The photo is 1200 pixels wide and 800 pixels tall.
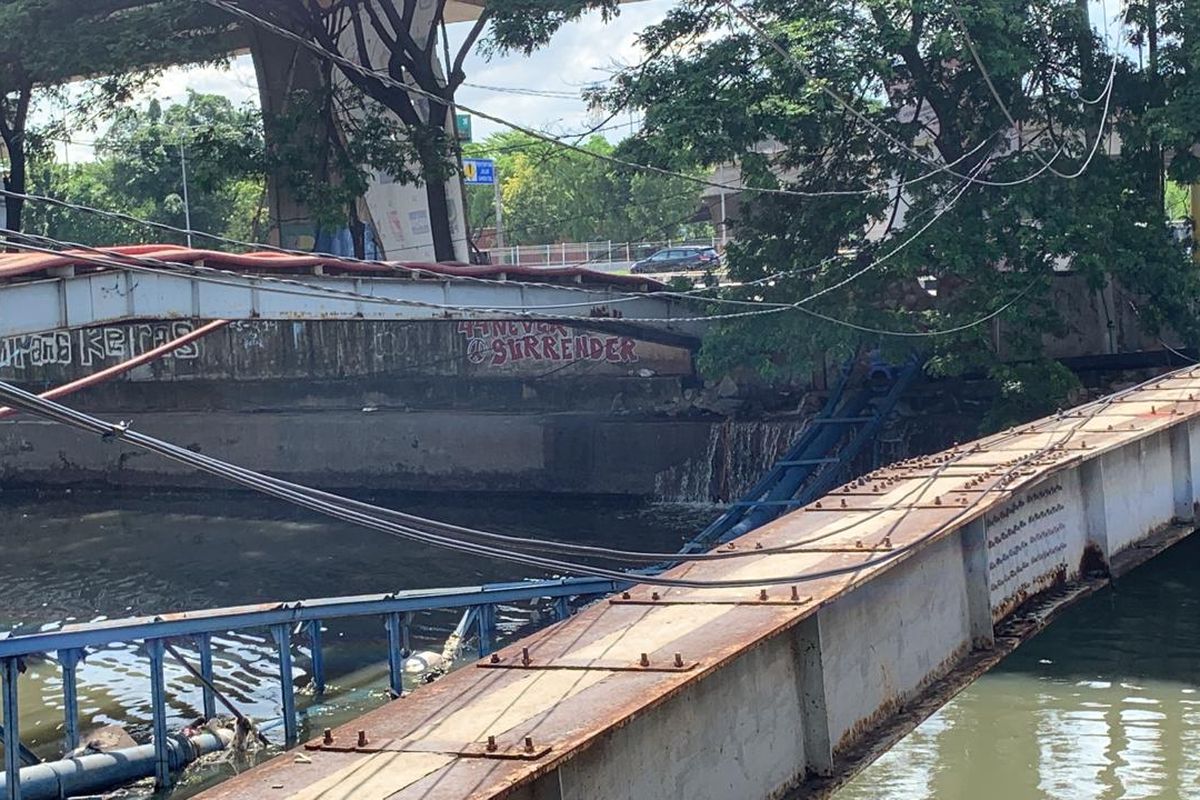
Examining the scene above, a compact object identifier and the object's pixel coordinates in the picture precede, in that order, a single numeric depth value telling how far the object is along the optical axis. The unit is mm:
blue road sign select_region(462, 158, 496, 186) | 65438
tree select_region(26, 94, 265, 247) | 57062
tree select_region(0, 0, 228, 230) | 30078
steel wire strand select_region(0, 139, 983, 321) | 21531
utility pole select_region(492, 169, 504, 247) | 64812
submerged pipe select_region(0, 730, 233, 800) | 13398
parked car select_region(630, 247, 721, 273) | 55512
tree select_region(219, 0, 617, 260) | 29203
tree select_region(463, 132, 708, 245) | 65062
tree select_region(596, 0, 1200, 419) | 24641
